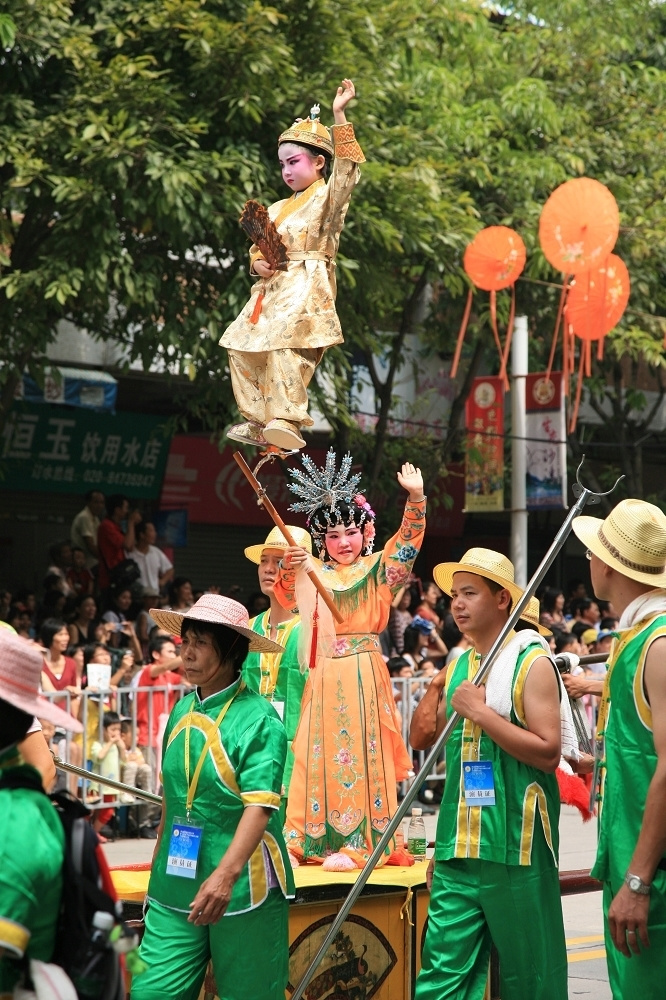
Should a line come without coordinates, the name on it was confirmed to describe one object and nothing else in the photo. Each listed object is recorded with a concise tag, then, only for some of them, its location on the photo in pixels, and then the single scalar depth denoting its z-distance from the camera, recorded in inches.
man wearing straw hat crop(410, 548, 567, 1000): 310.9
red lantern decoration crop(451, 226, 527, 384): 895.7
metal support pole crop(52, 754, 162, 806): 345.6
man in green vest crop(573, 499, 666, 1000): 265.9
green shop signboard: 1141.6
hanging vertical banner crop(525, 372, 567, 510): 1165.8
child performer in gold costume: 382.5
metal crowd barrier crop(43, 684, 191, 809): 670.3
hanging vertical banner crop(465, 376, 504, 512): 1190.0
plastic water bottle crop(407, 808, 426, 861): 471.3
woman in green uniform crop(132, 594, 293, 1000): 287.0
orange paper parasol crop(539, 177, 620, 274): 842.0
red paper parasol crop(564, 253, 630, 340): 924.1
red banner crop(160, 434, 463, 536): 1262.7
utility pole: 1154.2
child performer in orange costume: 455.7
